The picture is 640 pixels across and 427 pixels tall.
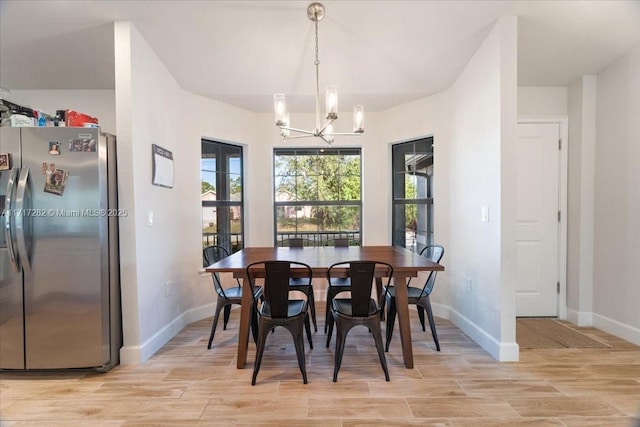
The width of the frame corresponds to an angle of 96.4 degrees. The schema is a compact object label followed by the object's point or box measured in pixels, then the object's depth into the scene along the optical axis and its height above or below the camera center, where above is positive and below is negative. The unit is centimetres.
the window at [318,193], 379 +21
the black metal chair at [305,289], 274 -77
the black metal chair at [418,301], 238 -79
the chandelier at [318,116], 211 +74
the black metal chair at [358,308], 191 -69
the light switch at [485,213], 239 -5
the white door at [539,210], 303 -3
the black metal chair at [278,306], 188 -67
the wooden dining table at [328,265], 205 -42
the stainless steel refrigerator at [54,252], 197 -29
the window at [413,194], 342 +18
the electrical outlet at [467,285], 271 -74
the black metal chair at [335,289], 259 -73
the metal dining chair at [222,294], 243 -74
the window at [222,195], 340 +18
